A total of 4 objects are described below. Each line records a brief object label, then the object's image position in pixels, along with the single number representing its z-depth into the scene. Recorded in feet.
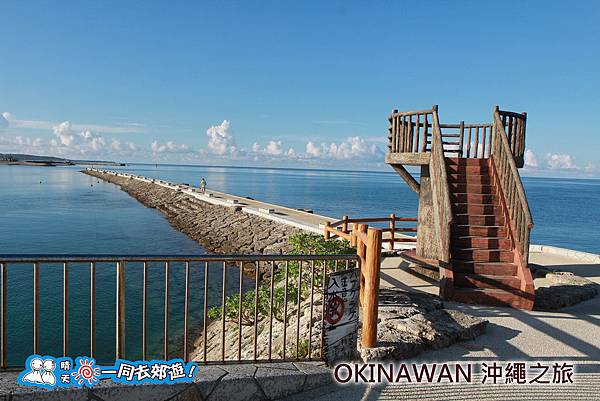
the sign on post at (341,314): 15.61
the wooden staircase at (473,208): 26.96
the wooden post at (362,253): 16.93
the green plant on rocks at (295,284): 28.96
